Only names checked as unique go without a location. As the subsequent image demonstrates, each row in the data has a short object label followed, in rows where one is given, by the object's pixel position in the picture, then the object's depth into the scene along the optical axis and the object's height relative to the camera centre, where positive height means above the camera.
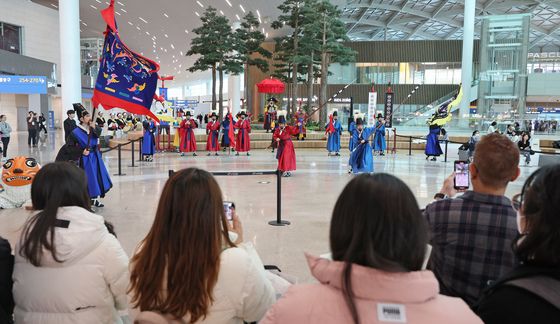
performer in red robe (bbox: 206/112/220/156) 16.67 -0.41
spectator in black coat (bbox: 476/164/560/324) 1.21 -0.39
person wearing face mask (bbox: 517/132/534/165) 13.98 -0.49
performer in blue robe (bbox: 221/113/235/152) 16.75 -0.38
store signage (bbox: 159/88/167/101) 24.03 +1.52
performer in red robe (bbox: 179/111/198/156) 16.19 -0.52
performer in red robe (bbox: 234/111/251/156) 16.22 -0.38
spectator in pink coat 1.13 -0.36
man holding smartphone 2.00 -0.43
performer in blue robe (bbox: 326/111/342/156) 16.80 -0.38
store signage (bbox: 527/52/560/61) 43.97 +6.70
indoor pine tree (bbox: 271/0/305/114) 23.62 +5.06
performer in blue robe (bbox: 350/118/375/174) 10.41 -0.70
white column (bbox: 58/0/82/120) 13.88 +2.13
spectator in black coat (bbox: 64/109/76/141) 7.42 -0.09
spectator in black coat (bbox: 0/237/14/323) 1.96 -0.66
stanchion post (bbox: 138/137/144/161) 13.88 -0.85
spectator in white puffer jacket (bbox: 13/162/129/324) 1.87 -0.58
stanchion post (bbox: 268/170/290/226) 6.17 -1.25
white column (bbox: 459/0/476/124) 27.42 +4.74
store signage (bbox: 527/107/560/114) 36.27 +1.45
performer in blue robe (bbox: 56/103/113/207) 6.78 -0.47
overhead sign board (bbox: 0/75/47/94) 21.55 +1.61
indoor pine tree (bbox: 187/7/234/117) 22.30 +3.92
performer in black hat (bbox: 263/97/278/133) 22.59 +0.25
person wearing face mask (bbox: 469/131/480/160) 13.62 -0.42
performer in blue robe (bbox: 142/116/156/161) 13.94 -0.59
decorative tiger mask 6.79 -0.75
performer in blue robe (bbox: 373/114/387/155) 16.50 -0.56
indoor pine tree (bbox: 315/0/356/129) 23.66 +4.40
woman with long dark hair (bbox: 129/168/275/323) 1.61 -0.49
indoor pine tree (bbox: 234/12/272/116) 23.42 +4.10
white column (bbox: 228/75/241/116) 25.89 +1.71
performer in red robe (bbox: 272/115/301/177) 10.63 -0.58
